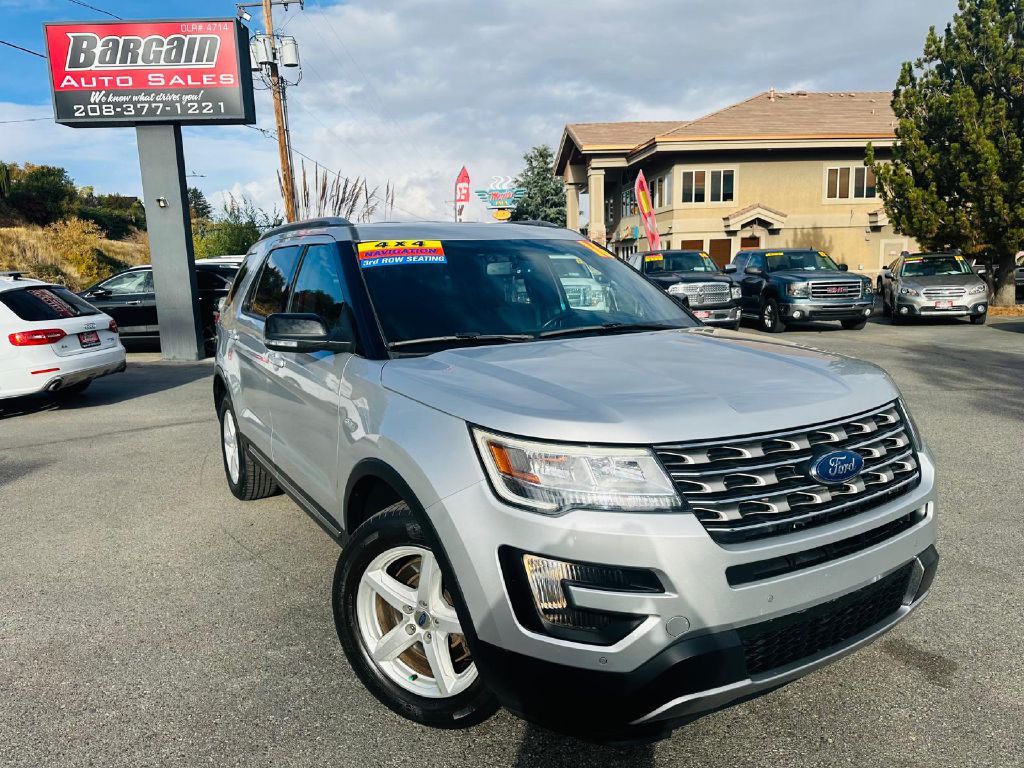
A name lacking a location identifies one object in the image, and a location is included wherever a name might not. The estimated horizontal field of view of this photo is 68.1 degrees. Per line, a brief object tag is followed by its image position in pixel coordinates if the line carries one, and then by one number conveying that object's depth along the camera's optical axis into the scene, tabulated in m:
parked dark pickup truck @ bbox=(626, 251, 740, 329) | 14.85
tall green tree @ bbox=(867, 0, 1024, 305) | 19.06
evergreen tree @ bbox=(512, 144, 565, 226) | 64.06
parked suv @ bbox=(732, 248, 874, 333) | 16.45
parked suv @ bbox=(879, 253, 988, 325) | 17.00
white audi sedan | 8.67
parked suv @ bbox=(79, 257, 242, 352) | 15.49
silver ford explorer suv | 2.07
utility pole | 24.19
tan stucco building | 31.44
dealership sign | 13.56
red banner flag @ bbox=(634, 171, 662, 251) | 23.98
